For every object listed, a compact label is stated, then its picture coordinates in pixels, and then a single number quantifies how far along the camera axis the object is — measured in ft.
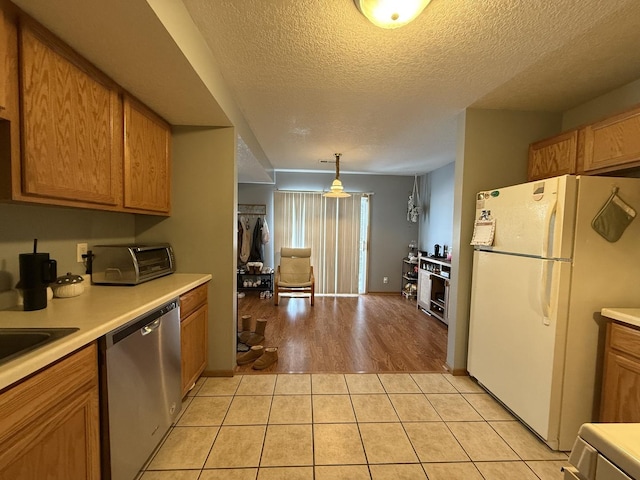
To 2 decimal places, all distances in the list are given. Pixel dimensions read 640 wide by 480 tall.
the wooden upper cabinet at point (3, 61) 3.34
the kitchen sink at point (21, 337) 3.34
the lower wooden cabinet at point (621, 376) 4.55
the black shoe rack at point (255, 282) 17.04
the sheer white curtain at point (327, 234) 18.04
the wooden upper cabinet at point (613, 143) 5.21
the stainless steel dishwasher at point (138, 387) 3.84
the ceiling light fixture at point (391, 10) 4.03
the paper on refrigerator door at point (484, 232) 6.87
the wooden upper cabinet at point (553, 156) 6.42
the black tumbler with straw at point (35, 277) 4.10
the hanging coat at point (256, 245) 17.60
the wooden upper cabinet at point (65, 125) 3.71
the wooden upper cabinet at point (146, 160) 5.86
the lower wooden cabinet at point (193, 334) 6.31
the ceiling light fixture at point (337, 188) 13.30
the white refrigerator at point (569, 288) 5.16
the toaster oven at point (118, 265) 6.01
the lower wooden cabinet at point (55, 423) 2.57
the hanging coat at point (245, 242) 17.30
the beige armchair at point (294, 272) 15.39
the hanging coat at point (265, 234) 17.48
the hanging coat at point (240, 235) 17.42
